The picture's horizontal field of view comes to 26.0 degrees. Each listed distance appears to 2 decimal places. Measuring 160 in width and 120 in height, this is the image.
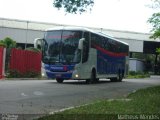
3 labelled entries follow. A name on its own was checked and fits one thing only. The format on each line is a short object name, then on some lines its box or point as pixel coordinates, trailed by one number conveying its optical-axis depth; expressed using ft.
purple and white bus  68.13
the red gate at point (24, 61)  89.83
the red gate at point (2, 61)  83.64
